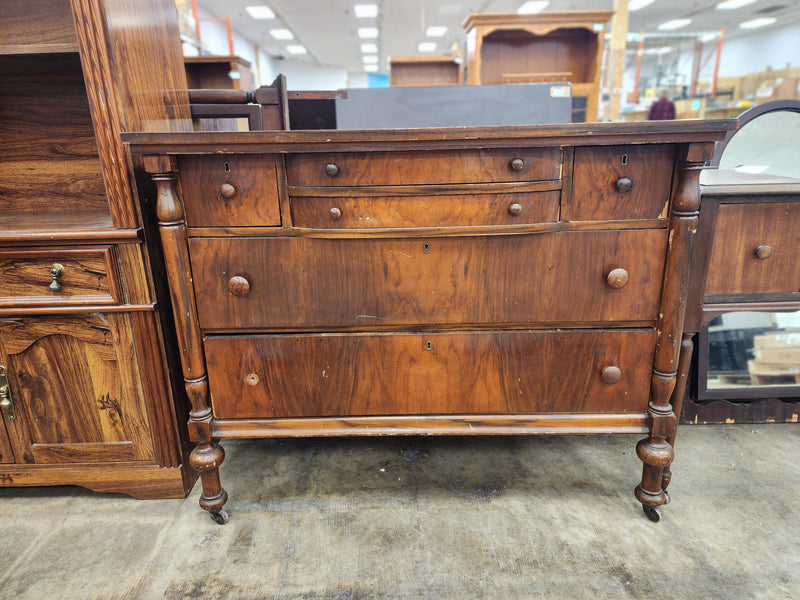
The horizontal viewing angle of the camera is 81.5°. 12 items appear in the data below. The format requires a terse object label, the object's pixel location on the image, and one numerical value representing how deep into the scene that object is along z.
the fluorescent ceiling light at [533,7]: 9.46
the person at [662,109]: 5.31
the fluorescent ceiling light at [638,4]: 9.25
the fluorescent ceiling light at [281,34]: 11.52
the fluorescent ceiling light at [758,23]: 10.91
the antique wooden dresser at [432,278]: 1.14
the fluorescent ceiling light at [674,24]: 10.97
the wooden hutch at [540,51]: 4.30
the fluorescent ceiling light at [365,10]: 9.37
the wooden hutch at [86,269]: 1.25
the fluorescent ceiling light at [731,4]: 9.36
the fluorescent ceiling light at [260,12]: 9.38
